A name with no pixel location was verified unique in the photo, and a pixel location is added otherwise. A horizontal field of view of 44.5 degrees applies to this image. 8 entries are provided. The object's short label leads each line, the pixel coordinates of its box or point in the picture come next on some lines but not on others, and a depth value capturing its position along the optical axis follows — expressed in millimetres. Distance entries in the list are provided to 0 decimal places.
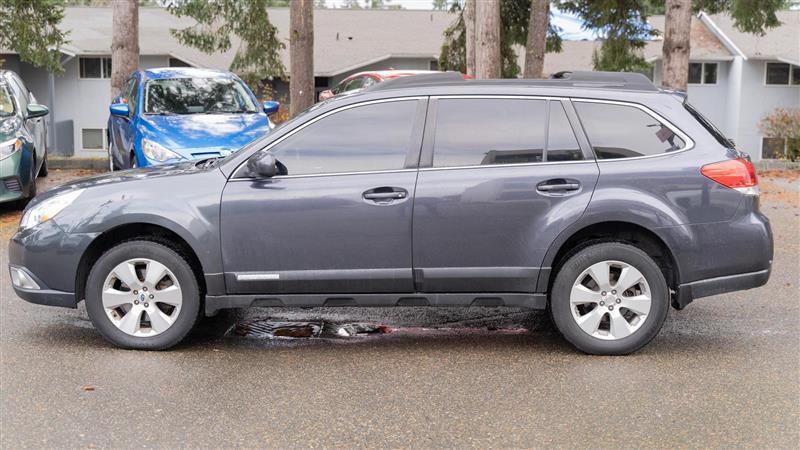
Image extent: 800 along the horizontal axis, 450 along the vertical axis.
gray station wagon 6277
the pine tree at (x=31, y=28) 23125
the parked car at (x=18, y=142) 11680
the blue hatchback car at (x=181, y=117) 11297
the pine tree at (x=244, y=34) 29984
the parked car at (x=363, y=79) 16380
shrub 23828
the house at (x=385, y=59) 36094
